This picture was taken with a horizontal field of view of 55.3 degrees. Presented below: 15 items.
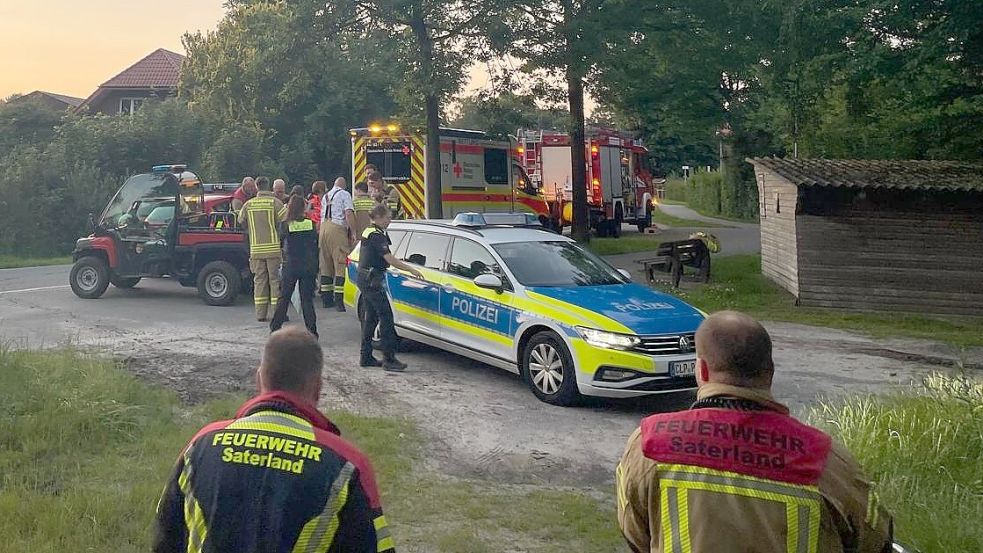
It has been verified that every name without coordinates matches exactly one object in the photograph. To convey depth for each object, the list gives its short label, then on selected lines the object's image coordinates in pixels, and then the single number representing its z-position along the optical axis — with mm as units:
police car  8305
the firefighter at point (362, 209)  14258
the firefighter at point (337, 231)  13789
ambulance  20500
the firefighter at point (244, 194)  13852
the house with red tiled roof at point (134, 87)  45438
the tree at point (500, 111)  20953
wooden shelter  15891
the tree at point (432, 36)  18500
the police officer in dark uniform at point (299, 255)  10773
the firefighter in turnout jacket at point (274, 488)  2418
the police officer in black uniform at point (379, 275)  9898
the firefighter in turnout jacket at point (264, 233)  12328
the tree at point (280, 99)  32906
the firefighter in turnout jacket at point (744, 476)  2412
